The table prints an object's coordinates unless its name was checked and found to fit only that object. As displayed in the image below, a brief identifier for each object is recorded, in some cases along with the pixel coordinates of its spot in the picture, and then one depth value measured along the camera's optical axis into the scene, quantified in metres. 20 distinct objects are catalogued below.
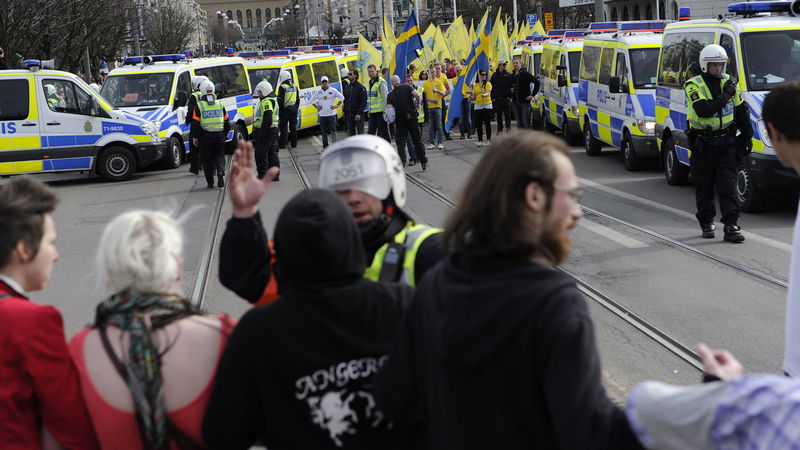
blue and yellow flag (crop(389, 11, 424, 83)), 22.22
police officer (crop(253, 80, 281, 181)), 16.84
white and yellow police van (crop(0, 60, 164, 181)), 17.34
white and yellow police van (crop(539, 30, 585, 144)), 20.23
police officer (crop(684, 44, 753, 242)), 9.59
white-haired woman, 2.45
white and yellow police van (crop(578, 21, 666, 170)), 15.51
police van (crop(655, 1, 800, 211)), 11.13
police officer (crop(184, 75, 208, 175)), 16.41
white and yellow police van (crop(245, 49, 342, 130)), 26.25
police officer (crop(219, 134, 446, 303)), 2.84
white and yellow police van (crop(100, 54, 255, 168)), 19.73
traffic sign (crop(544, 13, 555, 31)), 45.96
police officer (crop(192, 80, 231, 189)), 16.23
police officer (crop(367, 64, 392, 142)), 19.48
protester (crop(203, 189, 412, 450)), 2.36
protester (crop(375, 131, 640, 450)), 1.92
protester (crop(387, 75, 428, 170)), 17.34
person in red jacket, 2.47
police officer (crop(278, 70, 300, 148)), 20.14
